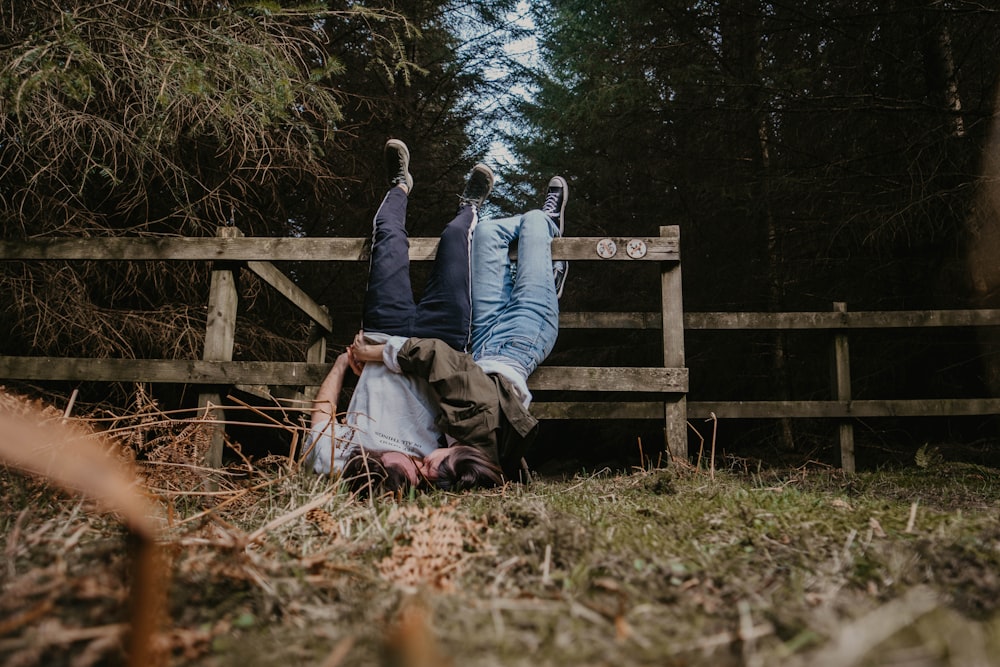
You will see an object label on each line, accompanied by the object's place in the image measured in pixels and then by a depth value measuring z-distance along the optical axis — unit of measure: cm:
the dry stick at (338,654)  82
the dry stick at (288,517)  137
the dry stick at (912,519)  164
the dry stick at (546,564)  127
